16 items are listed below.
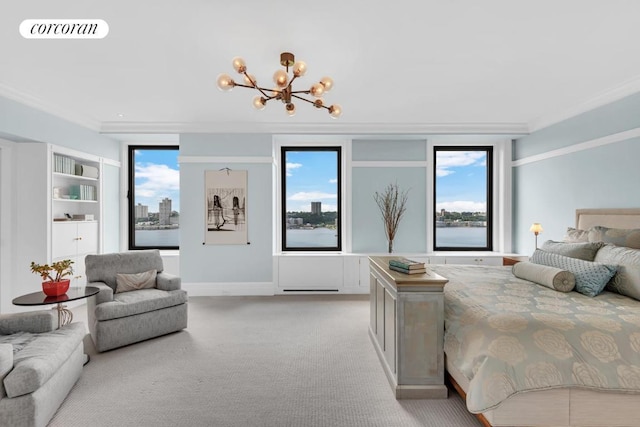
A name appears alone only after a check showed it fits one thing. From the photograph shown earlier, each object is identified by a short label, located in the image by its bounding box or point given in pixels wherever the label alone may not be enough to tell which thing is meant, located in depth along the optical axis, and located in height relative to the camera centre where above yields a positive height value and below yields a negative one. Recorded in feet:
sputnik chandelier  8.05 +3.36
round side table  8.87 -2.45
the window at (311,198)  18.80 +0.91
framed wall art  16.83 +0.32
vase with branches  17.39 +0.55
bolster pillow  8.01 -1.61
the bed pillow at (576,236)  10.61 -0.70
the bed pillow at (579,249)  9.16 -1.01
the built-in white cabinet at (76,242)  14.01 -1.40
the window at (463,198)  18.84 +0.97
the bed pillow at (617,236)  9.16 -0.62
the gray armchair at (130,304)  10.15 -3.06
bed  5.56 -2.68
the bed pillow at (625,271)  7.48 -1.33
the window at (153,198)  18.90 +0.87
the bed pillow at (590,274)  7.70 -1.44
